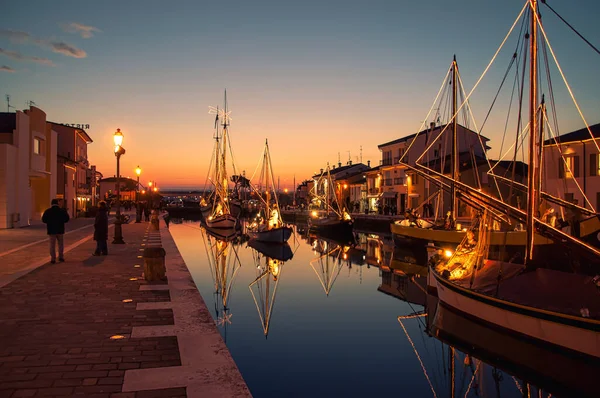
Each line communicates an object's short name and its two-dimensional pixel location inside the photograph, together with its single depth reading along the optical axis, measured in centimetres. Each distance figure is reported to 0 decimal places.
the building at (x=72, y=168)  5709
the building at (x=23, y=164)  3731
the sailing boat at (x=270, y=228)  4059
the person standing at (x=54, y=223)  1800
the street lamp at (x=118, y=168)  2456
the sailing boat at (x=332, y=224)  5262
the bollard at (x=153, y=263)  1510
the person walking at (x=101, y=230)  2020
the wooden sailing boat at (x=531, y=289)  1105
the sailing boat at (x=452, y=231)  2967
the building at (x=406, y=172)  6488
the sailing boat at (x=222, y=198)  5153
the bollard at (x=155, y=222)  4009
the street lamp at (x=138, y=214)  5259
